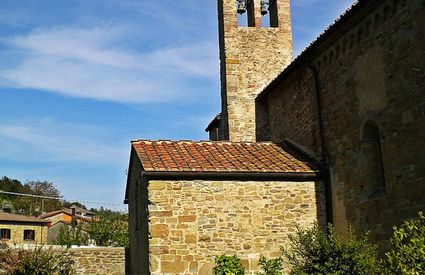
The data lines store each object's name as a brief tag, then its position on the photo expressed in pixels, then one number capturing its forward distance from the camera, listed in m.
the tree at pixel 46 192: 70.95
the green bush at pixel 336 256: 8.68
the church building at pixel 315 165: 9.30
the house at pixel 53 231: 49.62
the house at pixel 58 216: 56.79
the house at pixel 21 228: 40.75
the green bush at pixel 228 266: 10.72
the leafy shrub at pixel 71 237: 33.12
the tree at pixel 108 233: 32.34
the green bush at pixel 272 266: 10.76
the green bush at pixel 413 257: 5.74
